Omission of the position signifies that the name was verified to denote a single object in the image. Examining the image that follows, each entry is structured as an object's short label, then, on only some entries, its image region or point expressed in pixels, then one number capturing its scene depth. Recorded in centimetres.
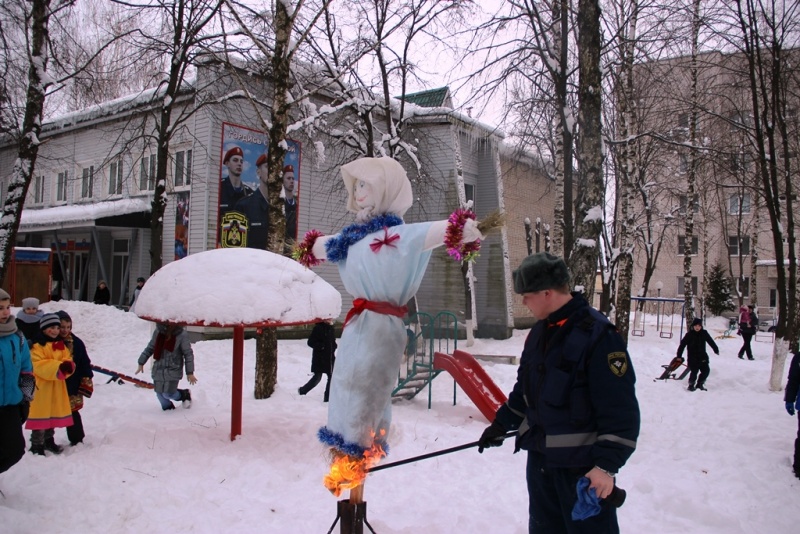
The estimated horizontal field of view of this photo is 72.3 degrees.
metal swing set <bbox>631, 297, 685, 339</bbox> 2300
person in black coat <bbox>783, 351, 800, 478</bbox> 636
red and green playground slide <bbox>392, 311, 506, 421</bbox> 836
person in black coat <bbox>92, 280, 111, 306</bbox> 1755
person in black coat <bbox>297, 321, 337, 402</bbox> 940
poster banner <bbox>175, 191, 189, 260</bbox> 1552
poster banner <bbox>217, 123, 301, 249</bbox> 1519
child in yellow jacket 545
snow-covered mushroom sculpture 533
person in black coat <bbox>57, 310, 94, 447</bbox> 597
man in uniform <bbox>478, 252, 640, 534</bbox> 248
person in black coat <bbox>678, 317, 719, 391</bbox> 1182
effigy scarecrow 328
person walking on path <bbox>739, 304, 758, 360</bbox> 1728
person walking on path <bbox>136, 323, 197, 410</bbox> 761
